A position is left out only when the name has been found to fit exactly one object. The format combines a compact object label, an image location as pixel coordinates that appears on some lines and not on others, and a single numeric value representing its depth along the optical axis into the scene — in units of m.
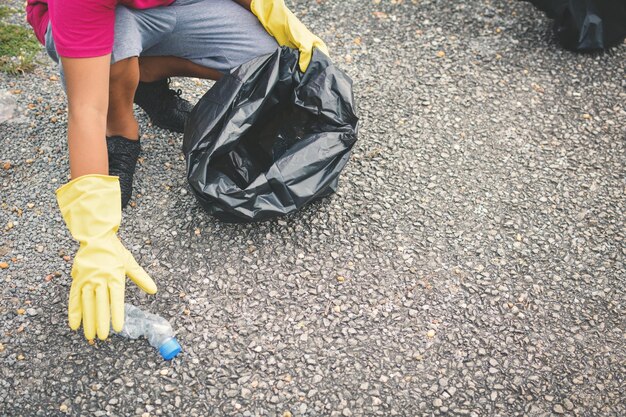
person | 1.77
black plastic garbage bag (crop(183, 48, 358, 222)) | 2.05
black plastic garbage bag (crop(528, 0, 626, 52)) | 2.95
